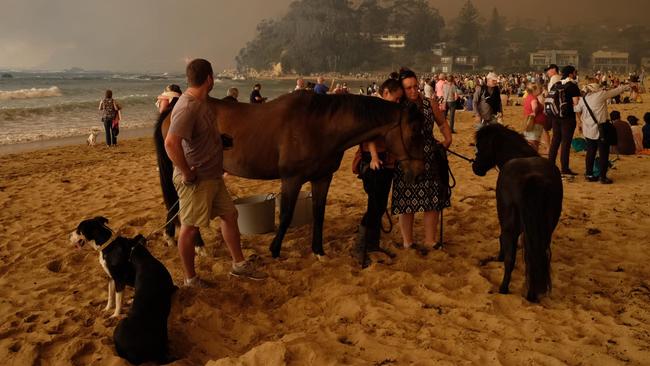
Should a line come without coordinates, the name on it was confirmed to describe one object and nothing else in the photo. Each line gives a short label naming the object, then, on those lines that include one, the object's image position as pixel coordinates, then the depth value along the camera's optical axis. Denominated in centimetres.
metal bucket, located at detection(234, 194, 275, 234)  535
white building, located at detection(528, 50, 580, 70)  14879
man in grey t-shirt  338
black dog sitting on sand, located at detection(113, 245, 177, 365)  281
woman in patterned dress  441
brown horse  419
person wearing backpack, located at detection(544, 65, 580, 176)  749
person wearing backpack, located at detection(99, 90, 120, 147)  1359
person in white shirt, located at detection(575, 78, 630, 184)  721
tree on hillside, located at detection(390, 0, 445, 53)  17762
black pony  342
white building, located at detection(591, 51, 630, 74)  14608
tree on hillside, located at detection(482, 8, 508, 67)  16295
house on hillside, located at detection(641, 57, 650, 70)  14588
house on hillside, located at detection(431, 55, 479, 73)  14650
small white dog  1406
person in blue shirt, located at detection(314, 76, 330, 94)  1234
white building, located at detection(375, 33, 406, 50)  17838
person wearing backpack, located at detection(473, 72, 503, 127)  920
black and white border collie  337
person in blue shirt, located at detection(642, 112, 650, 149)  989
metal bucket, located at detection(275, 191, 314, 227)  573
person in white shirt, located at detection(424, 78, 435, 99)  1800
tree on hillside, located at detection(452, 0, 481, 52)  16562
